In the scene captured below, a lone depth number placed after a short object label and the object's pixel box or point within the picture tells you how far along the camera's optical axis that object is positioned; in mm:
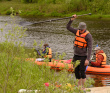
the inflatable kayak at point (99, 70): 13828
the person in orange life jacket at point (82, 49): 8220
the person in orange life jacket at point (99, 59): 12914
